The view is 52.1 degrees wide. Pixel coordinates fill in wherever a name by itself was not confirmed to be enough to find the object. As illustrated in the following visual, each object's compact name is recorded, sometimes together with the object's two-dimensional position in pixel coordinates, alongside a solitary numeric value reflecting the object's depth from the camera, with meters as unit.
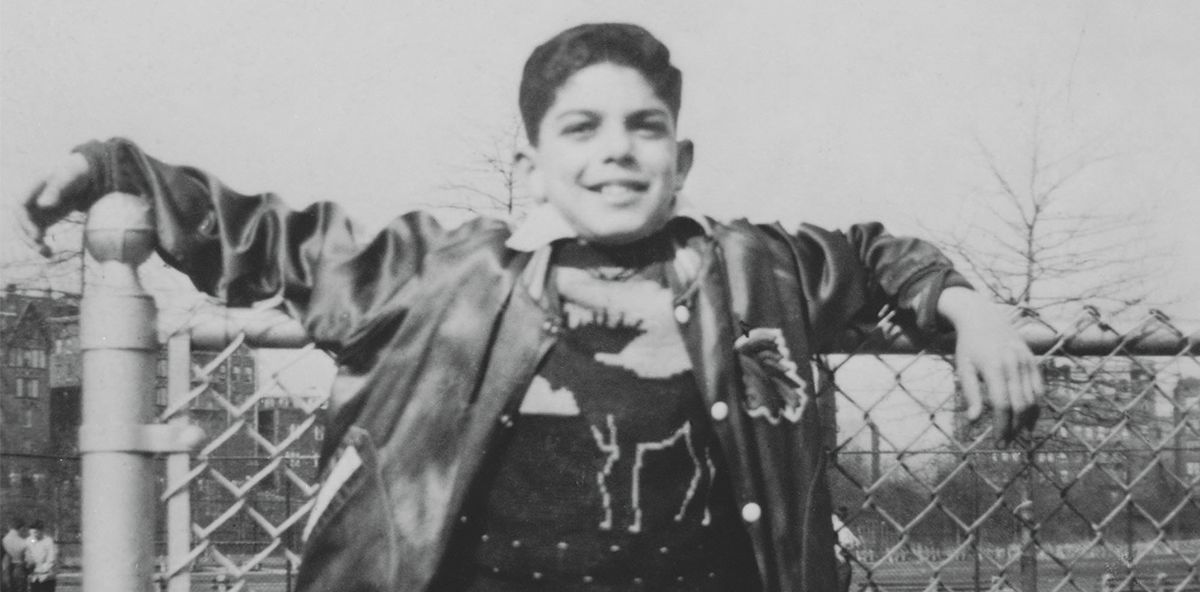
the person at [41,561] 8.68
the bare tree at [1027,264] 6.99
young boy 1.83
